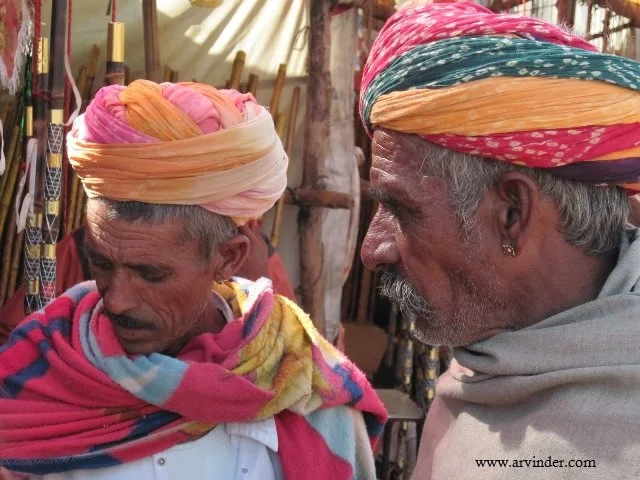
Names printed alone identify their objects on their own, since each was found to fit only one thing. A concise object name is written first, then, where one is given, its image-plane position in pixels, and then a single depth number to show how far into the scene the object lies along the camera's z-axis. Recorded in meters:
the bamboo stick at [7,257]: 3.80
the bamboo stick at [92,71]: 3.99
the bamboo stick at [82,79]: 3.96
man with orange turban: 1.94
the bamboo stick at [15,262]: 3.82
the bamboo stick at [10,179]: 3.76
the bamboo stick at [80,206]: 3.81
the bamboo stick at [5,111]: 3.86
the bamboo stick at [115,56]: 2.51
